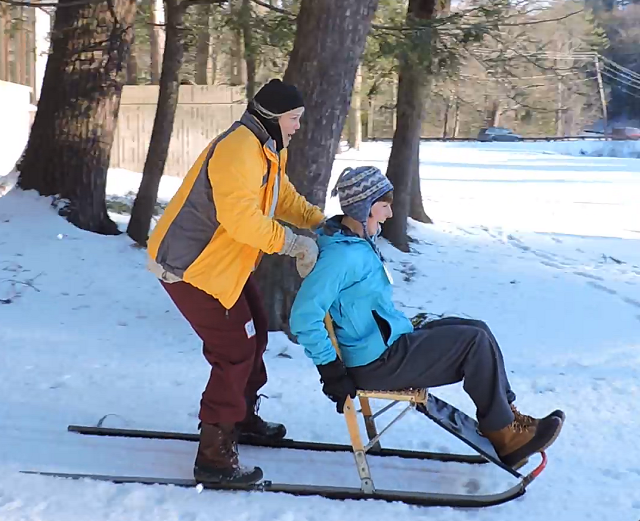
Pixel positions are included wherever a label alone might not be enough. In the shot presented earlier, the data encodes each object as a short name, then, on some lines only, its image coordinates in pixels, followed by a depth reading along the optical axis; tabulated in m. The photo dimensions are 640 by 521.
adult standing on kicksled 3.47
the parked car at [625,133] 48.97
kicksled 3.64
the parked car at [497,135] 52.28
